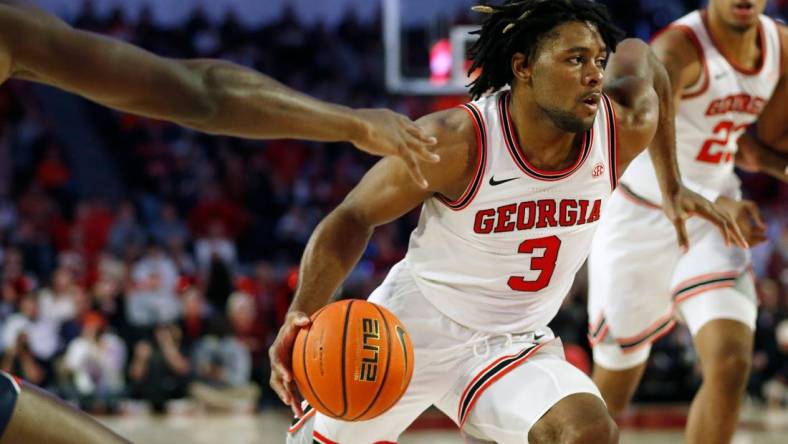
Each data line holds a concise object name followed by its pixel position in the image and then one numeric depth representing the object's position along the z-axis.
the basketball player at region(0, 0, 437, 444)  2.79
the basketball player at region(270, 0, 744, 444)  4.26
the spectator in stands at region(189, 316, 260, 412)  11.15
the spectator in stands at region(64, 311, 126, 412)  10.96
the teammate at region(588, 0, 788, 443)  5.60
